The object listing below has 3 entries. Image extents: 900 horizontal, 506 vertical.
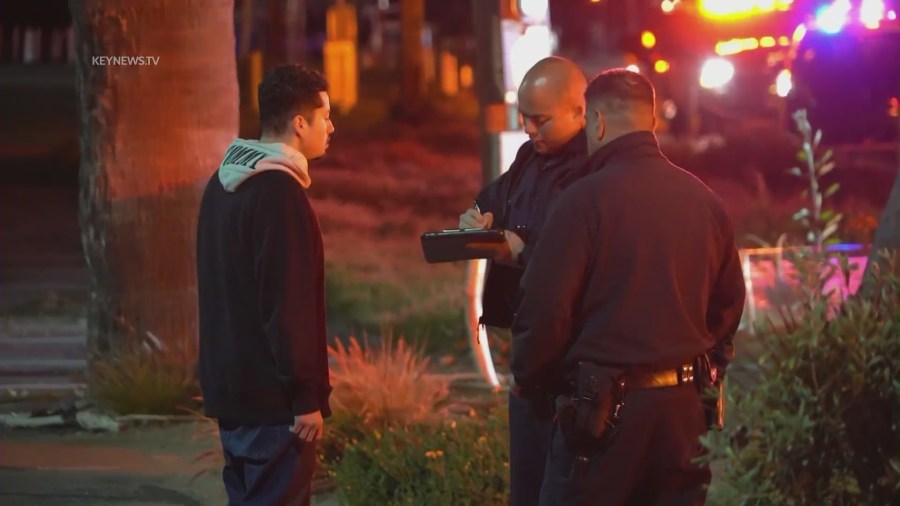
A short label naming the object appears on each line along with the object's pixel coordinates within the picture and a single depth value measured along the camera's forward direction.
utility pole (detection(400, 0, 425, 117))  60.78
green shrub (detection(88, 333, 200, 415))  14.47
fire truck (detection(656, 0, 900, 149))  31.86
